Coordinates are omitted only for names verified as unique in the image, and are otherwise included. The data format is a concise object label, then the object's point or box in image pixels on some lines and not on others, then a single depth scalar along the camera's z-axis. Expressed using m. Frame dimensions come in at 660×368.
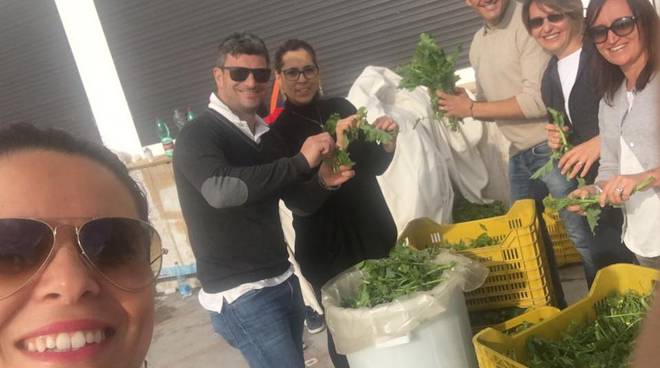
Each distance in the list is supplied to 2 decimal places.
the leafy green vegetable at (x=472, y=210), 4.57
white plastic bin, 2.53
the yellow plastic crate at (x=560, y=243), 4.35
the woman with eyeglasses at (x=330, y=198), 3.09
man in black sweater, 2.42
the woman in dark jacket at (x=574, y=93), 2.72
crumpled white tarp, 4.69
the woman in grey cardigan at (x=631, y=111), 2.28
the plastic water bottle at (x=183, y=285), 6.68
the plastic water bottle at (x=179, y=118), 7.07
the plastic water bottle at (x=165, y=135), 6.71
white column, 7.83
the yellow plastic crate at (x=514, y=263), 3.01
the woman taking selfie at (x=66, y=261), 0.96
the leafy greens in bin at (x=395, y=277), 2.64
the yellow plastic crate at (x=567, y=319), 2.23
